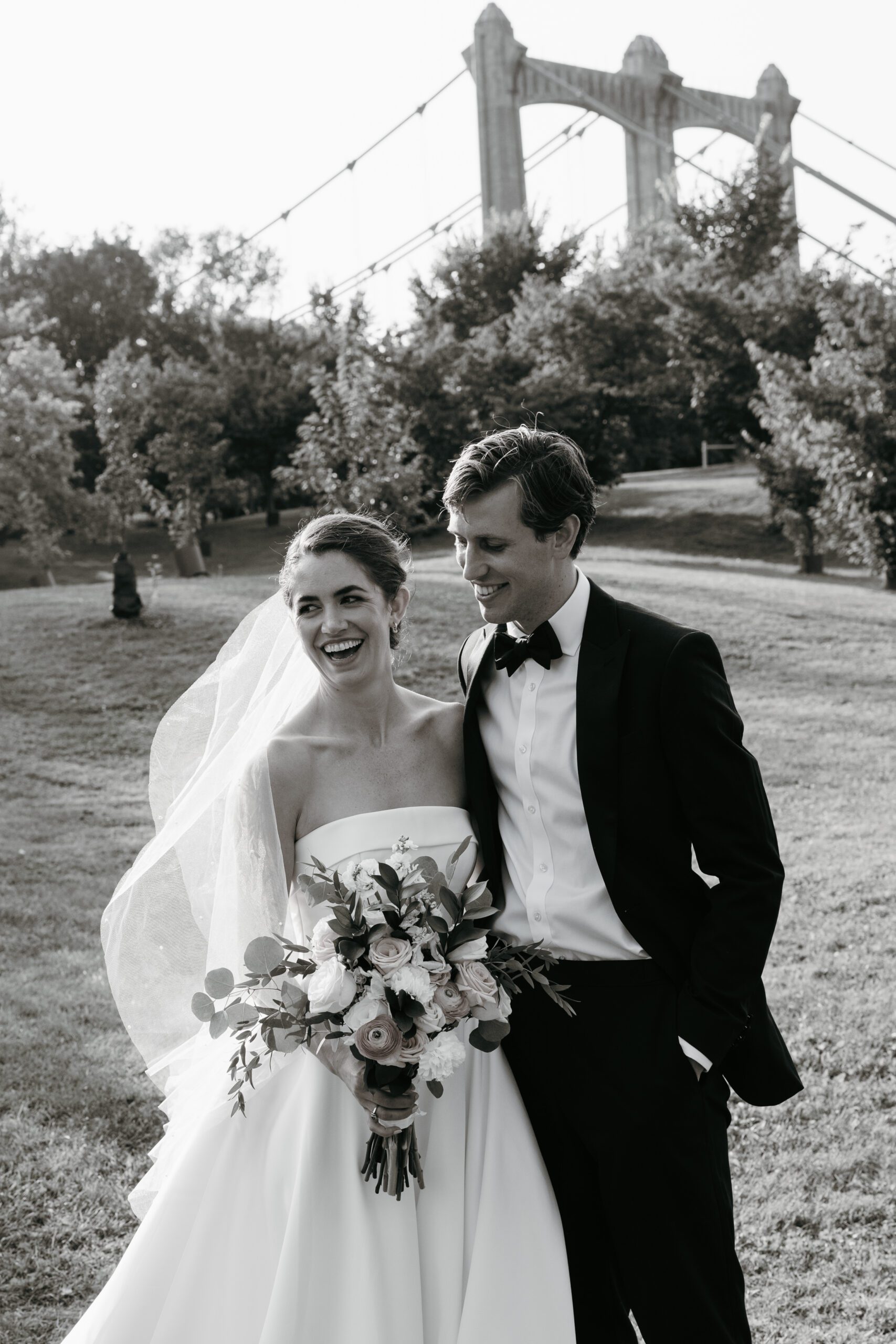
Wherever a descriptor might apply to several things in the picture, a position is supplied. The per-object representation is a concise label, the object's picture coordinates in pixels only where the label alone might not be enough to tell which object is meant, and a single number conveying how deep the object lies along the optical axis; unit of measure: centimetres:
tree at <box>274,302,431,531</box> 1551
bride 251
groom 244
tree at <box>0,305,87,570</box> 2078
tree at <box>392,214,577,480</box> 2361
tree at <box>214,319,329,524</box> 2986
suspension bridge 3375
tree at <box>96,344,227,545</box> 2386
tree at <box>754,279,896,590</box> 1616
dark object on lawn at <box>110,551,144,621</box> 1357
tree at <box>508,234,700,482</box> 2420
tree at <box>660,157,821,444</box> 2417
